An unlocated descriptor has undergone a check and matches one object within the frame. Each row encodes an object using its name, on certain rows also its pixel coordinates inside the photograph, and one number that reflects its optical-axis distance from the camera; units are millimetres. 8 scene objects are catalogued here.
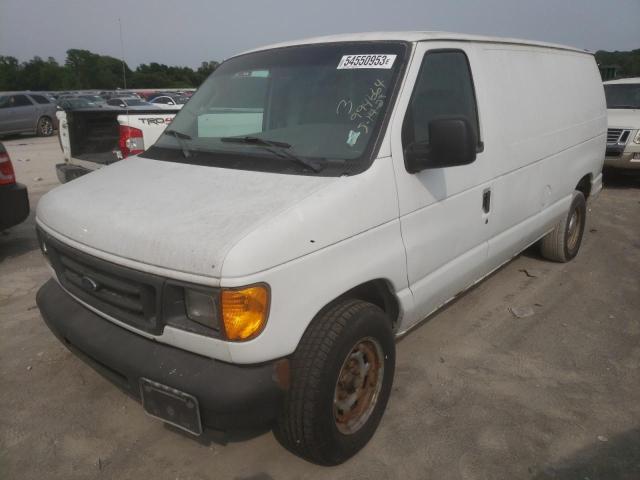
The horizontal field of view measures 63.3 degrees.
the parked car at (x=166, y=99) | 23375
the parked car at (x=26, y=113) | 18547
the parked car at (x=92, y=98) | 24372
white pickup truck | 6676
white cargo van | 2139
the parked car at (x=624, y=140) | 9094
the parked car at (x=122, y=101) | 22297
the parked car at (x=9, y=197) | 5418
